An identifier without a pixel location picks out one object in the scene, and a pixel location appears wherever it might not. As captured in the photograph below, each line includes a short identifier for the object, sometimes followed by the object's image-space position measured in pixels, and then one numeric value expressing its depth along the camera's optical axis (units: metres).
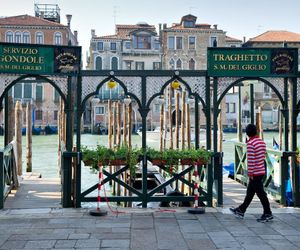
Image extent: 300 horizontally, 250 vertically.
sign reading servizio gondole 6.33
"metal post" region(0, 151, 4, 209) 6.29
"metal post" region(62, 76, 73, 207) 6.45
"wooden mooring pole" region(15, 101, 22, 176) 10.64
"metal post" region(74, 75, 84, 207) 6.42
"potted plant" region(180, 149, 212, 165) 6.42
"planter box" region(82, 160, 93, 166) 6.34
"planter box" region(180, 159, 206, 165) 6.42
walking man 5.67
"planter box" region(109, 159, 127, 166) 6.33
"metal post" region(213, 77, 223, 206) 6.64
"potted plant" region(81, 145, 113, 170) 6.29
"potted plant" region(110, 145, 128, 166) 6.33
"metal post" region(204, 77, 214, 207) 6.57
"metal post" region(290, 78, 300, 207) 6.63
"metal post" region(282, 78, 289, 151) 6.79
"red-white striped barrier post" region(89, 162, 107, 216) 5.87
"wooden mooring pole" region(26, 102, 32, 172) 12.95
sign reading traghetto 6.64
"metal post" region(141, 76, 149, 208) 6.47
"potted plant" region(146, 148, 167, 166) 6.43
